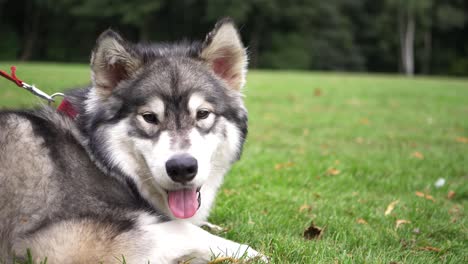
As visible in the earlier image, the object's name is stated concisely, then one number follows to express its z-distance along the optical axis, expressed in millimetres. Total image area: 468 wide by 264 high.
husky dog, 2533
